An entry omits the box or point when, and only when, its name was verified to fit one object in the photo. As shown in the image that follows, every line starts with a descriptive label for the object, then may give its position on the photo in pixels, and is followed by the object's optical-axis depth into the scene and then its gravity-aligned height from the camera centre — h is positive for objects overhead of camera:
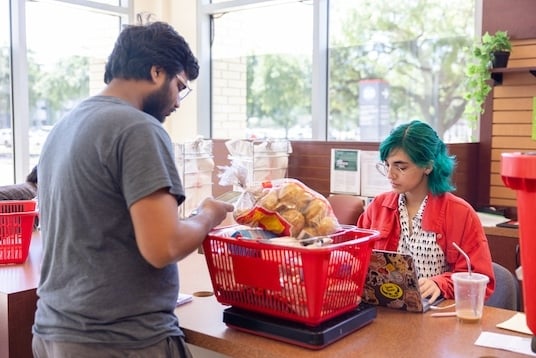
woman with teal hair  2.05 -0.30
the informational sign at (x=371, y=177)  3.53 -0.31
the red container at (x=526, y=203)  1.11 -0.15
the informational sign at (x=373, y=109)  4.02 +0.10
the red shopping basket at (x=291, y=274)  1.38 -0.36
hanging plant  3.29 +0.33
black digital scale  1.41 -0.49
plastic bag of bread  1.51 -0.22
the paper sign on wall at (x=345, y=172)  3.64 -0.29
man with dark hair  1.32 -0.22
